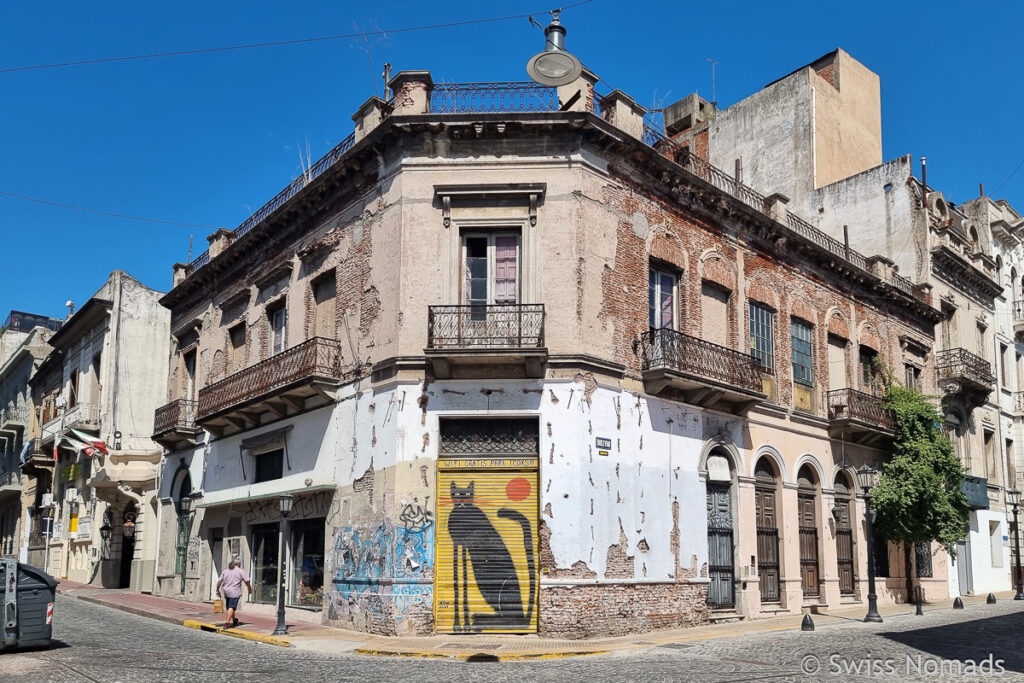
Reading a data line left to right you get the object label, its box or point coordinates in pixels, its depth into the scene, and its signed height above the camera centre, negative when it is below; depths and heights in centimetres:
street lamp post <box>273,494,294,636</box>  1545 -92
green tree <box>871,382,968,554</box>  2344 +39
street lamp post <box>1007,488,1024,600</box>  2689 -140
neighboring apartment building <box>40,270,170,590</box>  2730 +200
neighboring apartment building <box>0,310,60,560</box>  4141 +333
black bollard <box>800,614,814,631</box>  1633 -216
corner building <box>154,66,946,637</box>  1582 +216
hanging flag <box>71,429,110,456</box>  2781 +175
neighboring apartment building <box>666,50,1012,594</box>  2891 +923
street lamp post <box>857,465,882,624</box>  1866 -88
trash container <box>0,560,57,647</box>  1230 -142
